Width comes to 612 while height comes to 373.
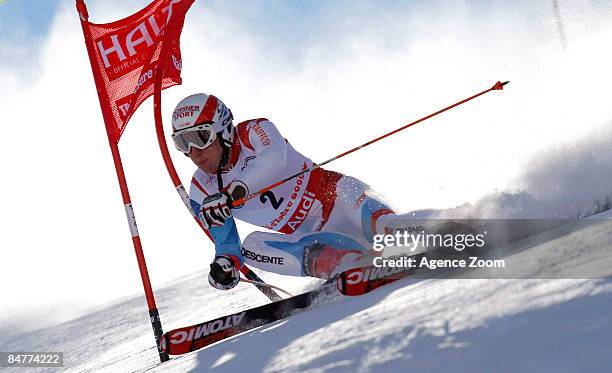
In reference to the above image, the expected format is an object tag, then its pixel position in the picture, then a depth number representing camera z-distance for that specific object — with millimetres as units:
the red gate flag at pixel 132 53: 13031
